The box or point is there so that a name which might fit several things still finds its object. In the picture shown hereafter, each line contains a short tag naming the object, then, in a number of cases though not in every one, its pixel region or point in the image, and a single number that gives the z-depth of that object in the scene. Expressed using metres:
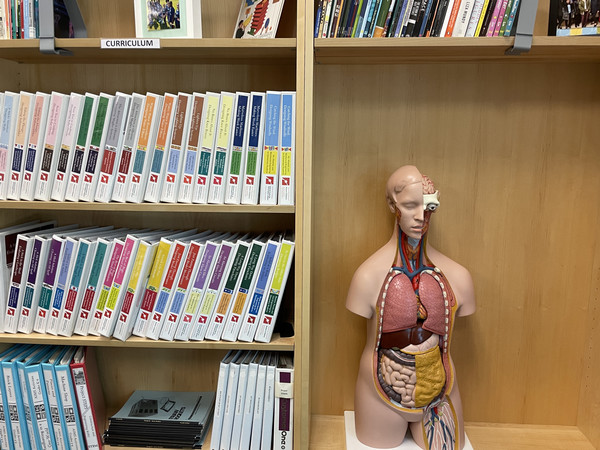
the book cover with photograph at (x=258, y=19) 1.30
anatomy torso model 1.42
